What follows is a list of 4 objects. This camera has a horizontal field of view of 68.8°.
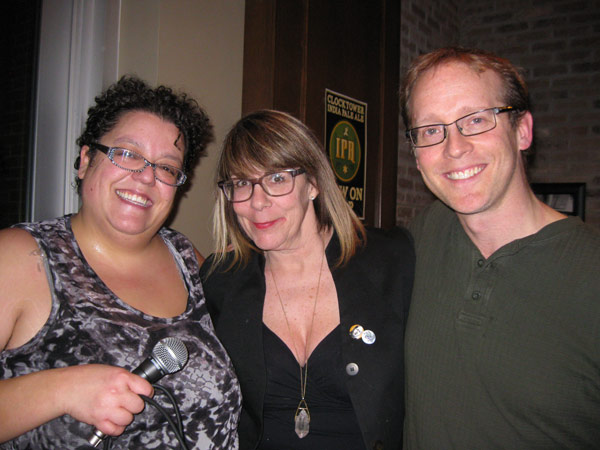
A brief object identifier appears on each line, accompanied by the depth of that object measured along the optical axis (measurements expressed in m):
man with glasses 1.25
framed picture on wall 4.23
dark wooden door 2.53
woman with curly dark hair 1.09
